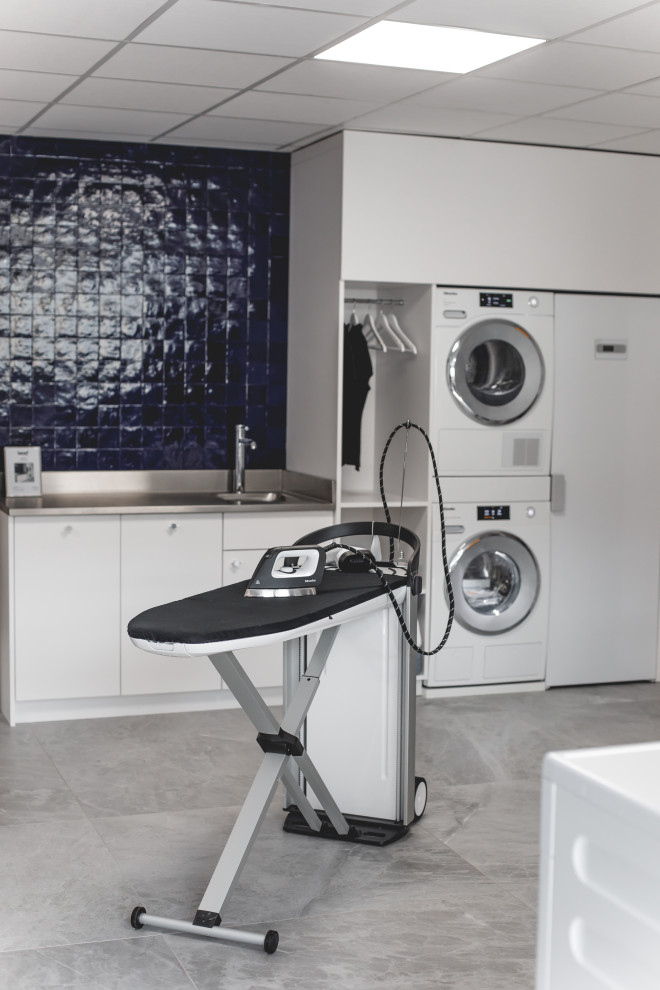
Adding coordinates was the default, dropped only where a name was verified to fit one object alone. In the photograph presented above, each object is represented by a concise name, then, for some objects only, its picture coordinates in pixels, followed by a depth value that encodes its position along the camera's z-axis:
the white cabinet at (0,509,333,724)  4.70
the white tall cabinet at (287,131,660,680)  4.93
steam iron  3.07
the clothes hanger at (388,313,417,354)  5.17
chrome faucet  5.44
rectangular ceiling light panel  3.53
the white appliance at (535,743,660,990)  1.35
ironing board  2.64
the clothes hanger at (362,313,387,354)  5.18
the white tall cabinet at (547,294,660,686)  5.32
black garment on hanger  5.19
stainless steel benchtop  4.86
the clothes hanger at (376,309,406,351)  5.19
